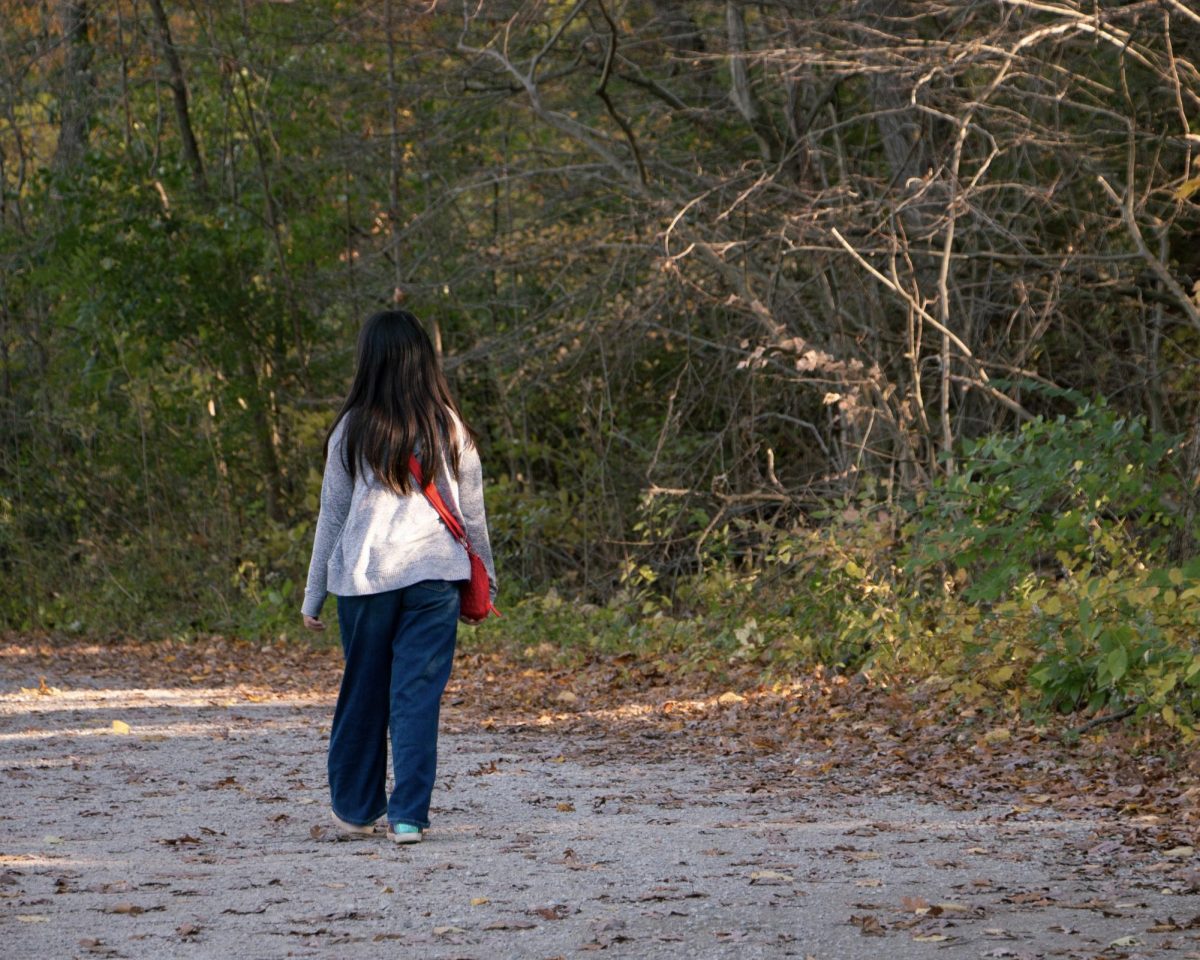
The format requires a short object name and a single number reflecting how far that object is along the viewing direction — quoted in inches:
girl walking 513.0
